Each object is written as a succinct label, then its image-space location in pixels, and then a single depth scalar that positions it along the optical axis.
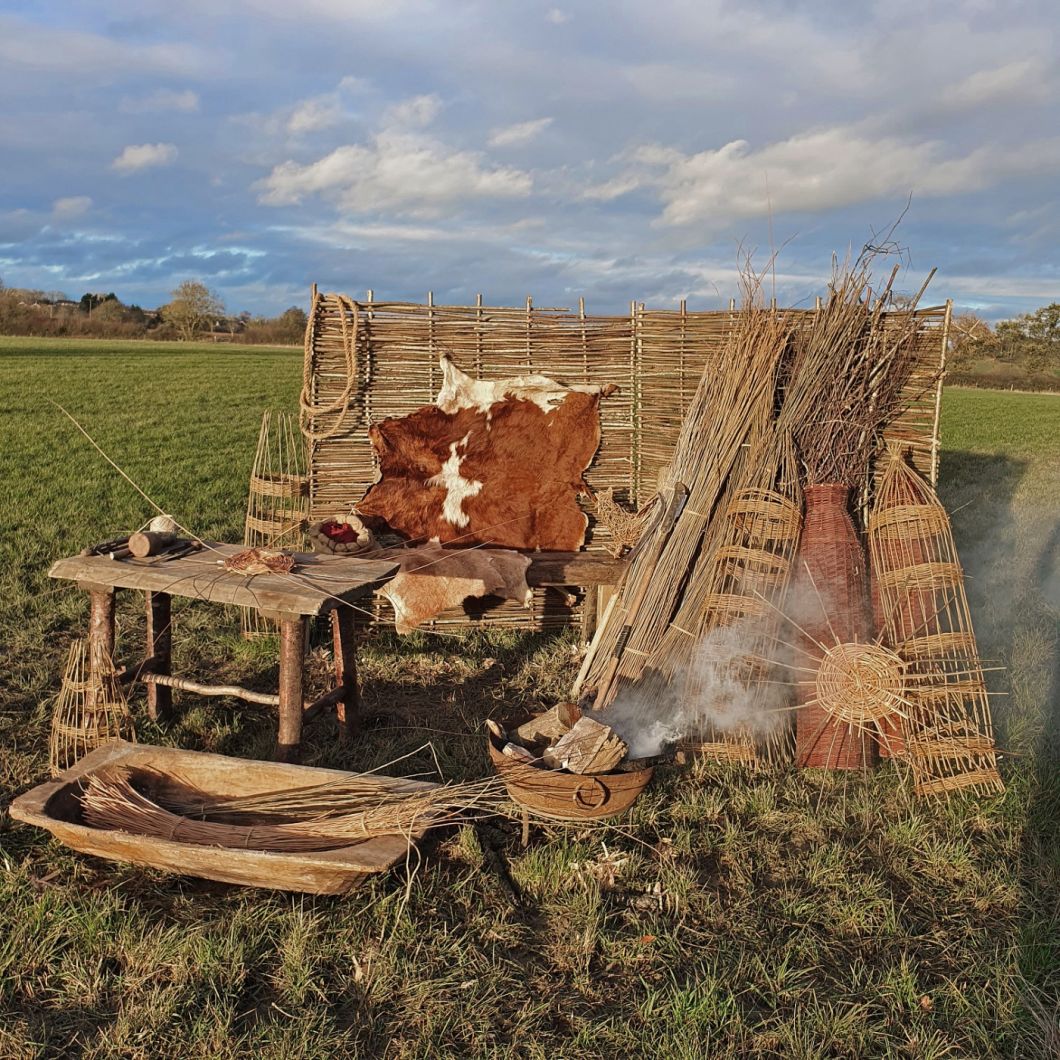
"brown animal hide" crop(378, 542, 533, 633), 4.59
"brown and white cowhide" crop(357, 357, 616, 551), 5.43
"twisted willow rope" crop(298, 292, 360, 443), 5.29
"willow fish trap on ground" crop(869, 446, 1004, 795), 3.71
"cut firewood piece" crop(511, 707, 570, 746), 3.46
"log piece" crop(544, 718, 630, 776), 3.18
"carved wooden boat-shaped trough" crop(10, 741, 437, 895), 2.74
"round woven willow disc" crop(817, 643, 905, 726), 3.73
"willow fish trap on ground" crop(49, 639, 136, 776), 3.62
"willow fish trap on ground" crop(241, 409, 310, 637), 5.38
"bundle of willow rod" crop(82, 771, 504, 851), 2.96
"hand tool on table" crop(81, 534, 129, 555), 4.03
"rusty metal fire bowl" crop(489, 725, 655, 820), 3.08
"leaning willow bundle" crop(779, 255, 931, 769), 3.96
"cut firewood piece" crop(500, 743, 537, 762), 3.13
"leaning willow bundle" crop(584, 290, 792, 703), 4.16
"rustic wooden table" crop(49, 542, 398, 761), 3.54
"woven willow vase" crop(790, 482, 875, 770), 3.92
